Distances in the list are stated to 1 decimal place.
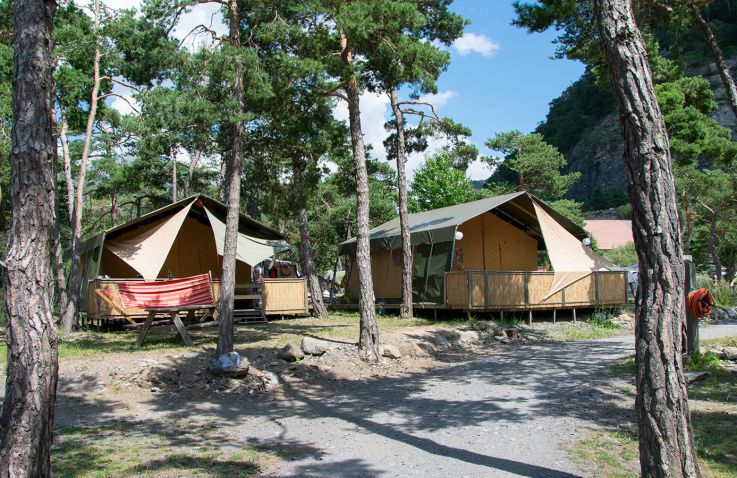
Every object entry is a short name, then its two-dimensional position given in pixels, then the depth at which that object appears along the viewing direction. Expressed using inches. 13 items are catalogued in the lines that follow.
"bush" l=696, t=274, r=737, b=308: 723.4
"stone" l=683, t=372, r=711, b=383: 274.8
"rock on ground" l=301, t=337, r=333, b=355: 367.2
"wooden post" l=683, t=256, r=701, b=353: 319.9
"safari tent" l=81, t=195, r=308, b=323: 542.0
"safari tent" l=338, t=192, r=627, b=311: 562.9
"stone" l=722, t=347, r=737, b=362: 334.0
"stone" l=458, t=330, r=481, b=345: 469.4
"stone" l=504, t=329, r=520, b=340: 497.3
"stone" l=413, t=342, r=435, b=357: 419.2
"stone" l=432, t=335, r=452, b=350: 441.7
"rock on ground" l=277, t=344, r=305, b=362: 355.9
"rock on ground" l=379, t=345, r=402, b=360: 394.3
